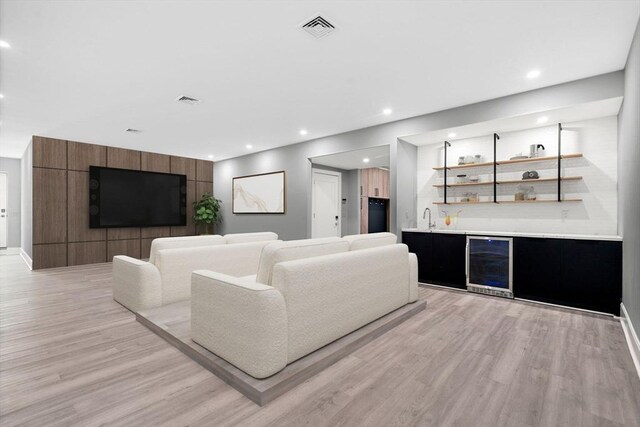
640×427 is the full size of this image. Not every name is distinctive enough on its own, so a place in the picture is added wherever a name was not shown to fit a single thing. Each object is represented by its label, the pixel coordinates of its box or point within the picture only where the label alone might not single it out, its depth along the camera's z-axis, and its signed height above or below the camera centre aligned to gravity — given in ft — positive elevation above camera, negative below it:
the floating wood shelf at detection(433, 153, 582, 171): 12.92 +2.44
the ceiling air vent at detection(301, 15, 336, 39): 8.10 +5.04
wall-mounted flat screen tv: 21.80 +1.12
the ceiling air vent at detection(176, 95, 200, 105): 13.45 +5.03
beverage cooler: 13.06 -2.22
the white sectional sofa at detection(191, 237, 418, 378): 6.09 -2.02
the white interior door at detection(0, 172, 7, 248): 27.63 +0.21
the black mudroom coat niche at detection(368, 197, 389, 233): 28.48 -0.09
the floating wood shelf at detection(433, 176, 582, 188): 12.73 +1.51
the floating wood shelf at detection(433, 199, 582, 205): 13.06 +0.60
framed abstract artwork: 22.74 +1.56
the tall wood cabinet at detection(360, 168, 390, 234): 27.30 +2.35
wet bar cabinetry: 10.79 -2.13
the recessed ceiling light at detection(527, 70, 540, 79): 10.67 +4.93
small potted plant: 26.40 +0.11
